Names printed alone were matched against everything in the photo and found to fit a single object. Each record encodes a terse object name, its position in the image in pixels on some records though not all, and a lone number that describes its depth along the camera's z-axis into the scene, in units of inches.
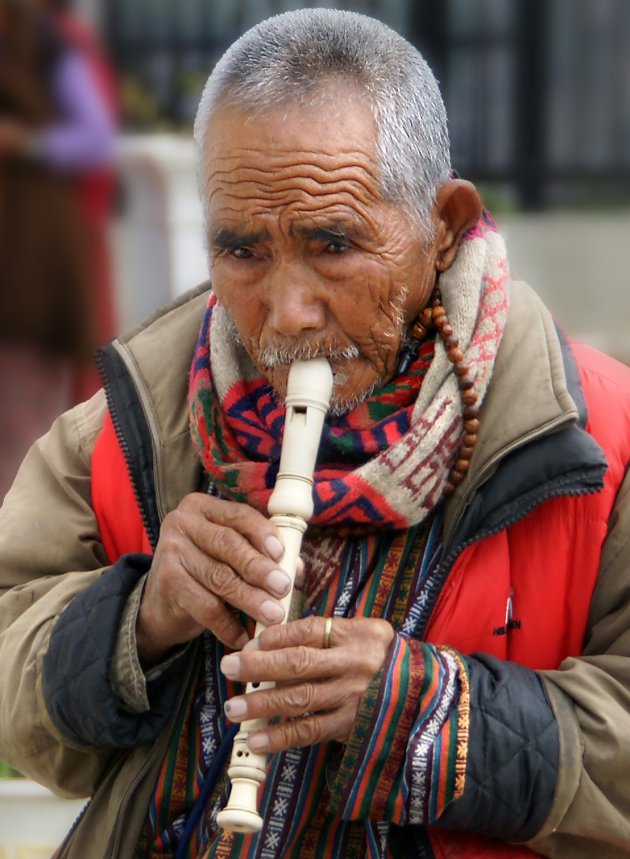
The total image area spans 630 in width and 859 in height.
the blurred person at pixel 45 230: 519.8
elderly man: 168.9
